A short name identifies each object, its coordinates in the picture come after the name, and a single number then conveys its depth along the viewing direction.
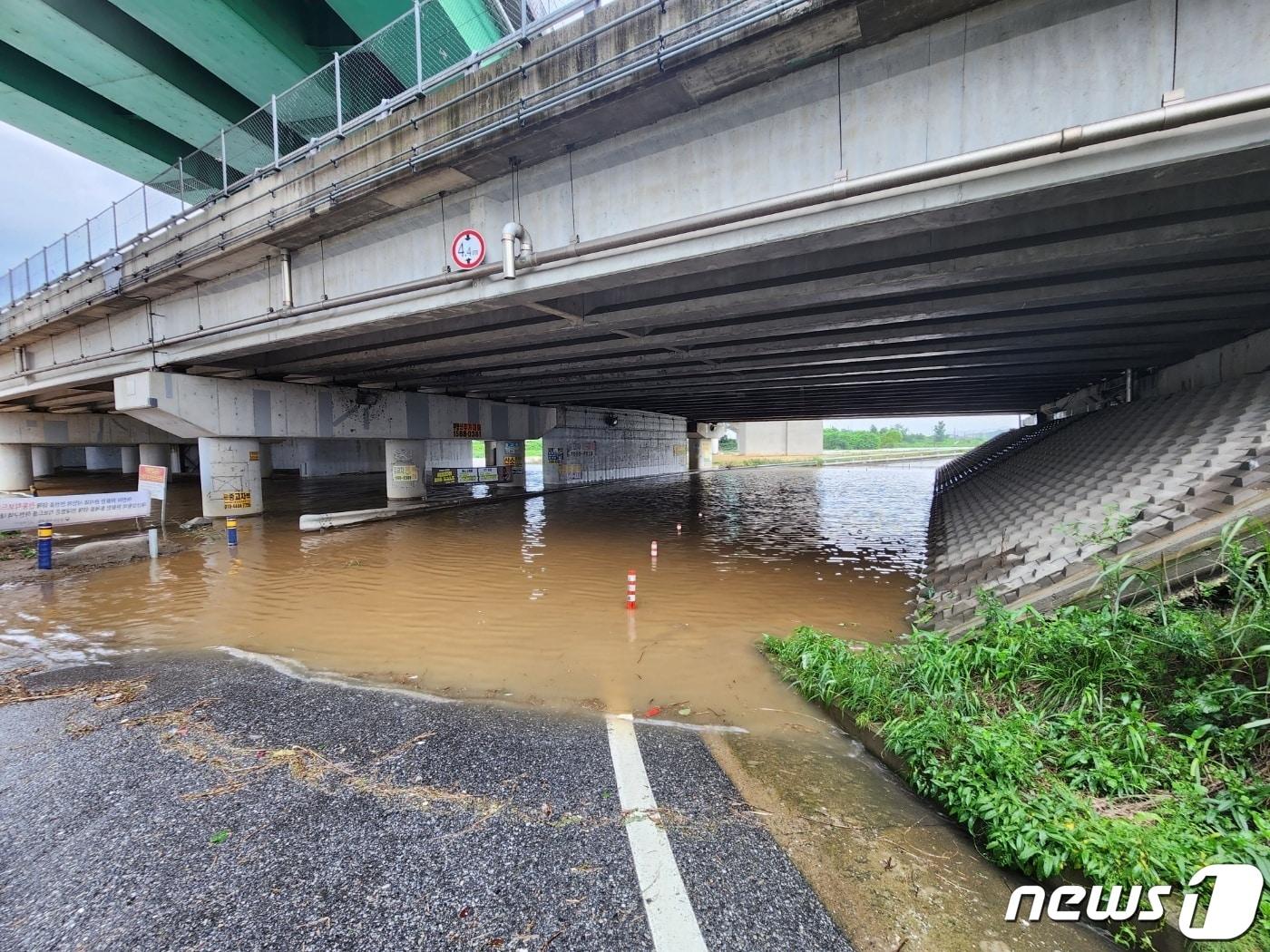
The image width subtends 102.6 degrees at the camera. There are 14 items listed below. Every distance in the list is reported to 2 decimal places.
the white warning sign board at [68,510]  11.48
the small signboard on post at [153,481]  12.85
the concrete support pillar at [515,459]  28.05
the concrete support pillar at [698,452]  45.28
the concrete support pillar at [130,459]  37.69
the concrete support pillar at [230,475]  16.50
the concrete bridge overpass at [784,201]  4.77
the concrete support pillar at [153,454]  30.80
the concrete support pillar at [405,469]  21.42
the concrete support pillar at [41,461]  33.72
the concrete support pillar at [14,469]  25.77
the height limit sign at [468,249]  8.06
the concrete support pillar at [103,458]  43.06
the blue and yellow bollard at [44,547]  10.20
